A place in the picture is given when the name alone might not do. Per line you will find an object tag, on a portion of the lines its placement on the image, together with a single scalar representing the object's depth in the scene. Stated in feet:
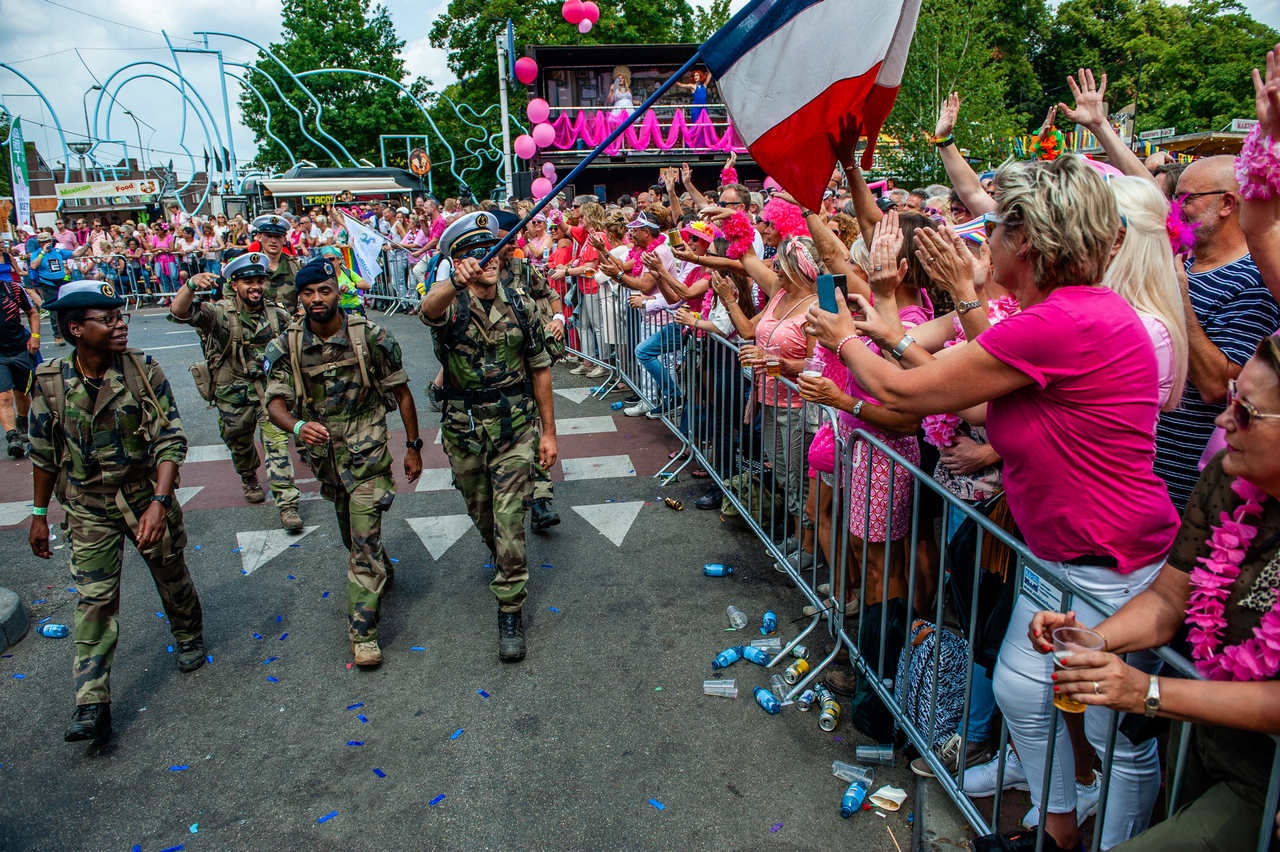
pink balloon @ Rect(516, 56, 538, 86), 72.38
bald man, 9.33
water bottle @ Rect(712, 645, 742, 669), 13.70
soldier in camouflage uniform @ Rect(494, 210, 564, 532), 15.86
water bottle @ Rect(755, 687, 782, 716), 12.46
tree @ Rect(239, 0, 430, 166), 154.61
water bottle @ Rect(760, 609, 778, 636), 14.73
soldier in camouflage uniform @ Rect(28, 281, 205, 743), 13.12
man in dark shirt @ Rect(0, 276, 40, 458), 27.37
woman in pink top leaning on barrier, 7.16
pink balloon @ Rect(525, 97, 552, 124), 68.39
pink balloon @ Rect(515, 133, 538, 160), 67.32
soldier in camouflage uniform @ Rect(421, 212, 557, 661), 14.75
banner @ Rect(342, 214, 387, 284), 43.75
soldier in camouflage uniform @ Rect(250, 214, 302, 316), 23.91
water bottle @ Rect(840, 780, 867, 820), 10.31
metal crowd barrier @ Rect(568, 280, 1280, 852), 8.25
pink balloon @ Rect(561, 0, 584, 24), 63.72
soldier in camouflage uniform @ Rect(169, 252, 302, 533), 21.11
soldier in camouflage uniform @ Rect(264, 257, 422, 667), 14.69
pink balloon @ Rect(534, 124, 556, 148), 69.82
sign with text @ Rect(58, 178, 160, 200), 174.40
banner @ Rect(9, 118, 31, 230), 83.11
